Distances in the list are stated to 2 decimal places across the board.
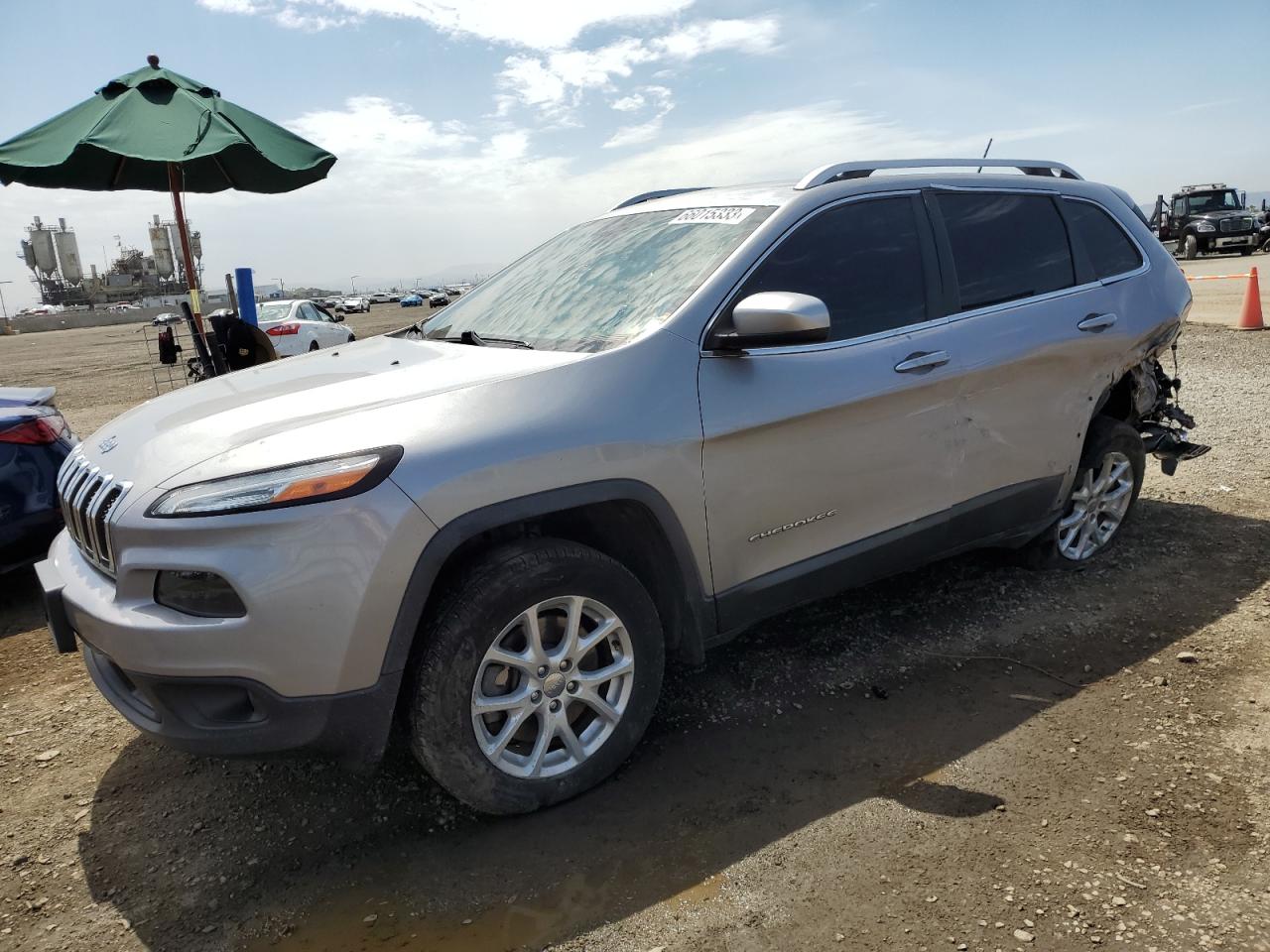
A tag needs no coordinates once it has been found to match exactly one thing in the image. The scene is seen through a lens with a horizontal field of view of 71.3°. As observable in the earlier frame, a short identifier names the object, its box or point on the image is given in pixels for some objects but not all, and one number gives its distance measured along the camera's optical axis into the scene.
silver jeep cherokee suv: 2.26
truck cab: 27.44
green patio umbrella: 5.30
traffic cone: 11.63
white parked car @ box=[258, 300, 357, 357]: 18.08
